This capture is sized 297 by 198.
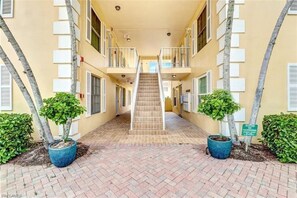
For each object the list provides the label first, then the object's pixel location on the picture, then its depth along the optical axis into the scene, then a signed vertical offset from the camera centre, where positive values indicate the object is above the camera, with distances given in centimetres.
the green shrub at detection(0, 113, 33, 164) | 346 -85
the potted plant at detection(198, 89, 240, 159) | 358 -28
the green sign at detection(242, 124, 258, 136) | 386 -79
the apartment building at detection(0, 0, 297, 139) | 467 +158
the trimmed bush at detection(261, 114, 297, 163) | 341 -89
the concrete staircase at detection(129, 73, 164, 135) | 598 -43
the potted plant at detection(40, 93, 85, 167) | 324 -34
